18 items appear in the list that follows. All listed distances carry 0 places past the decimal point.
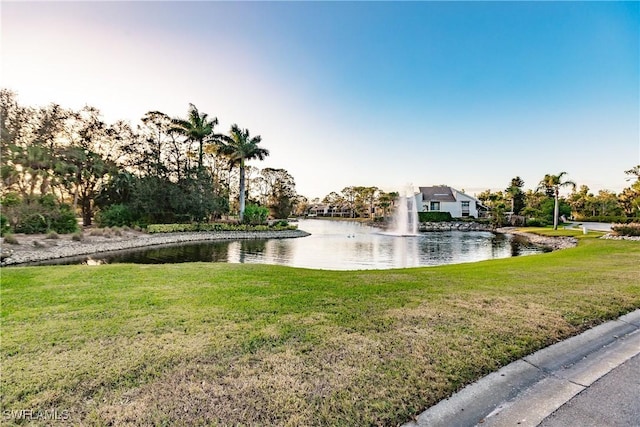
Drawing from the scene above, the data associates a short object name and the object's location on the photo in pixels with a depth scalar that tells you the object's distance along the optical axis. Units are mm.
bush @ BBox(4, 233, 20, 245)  14449
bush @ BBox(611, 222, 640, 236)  17162
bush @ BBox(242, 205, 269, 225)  35469
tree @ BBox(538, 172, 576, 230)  31502
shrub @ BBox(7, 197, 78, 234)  17417
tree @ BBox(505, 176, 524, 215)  51938
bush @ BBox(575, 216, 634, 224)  39275
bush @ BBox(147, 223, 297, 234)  25594
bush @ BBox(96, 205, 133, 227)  25078
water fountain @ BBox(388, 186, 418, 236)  34972
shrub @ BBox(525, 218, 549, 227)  38594
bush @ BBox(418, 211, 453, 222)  49219
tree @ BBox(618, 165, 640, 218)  32588
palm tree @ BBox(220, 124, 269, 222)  34406
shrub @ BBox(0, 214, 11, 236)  15703
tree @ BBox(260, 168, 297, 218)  52562
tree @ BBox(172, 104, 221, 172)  31672
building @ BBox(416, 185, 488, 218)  53156
